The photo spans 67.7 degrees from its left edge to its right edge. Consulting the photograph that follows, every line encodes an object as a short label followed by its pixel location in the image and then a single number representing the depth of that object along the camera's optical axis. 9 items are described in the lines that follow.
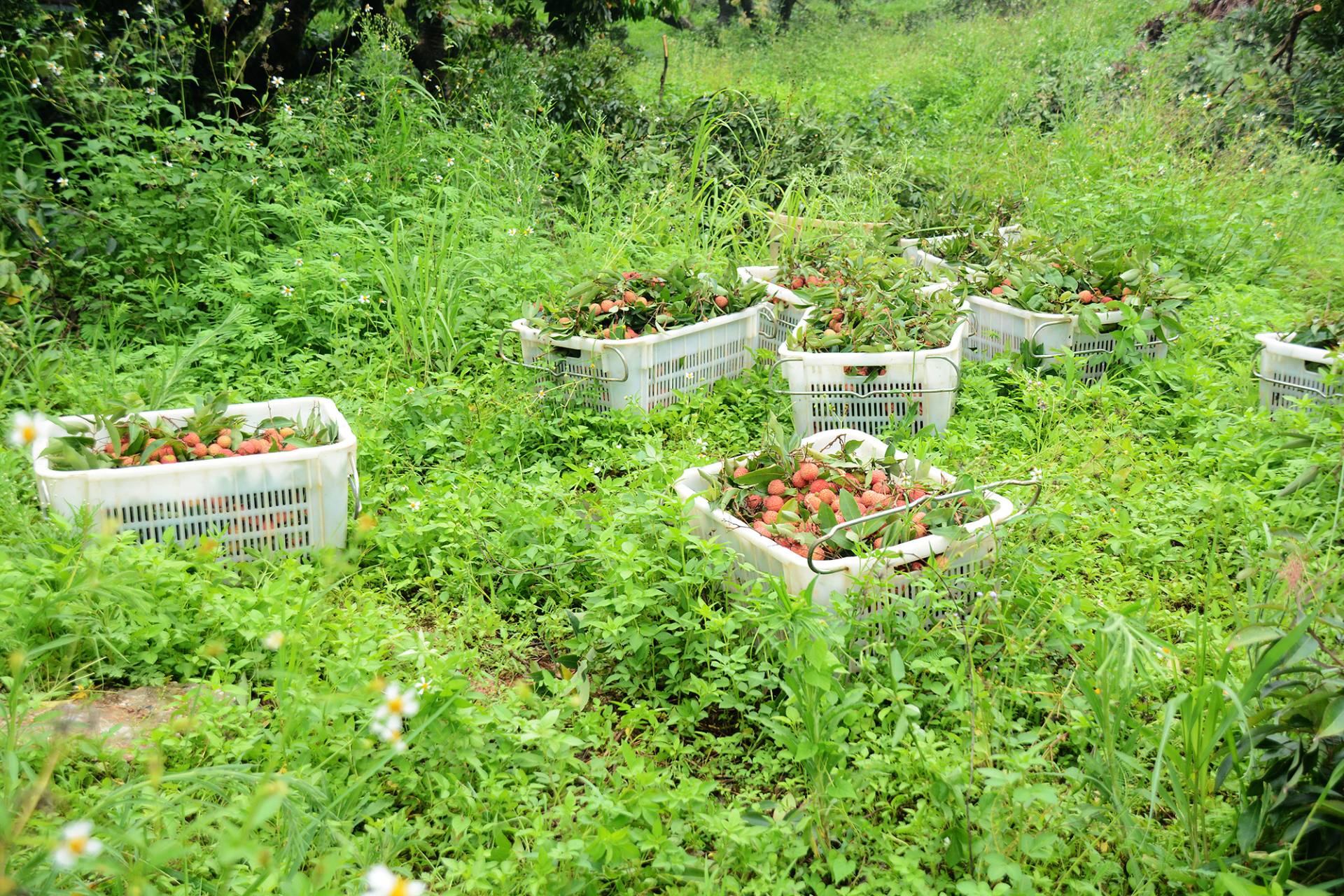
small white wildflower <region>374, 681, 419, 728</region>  1.55
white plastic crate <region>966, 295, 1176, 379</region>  4.04
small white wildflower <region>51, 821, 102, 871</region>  1.09
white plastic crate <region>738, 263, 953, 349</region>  4.25
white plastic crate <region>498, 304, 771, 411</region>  3.72
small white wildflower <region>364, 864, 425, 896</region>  1.12
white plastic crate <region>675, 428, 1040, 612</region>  2.33
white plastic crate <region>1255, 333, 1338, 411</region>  3.43
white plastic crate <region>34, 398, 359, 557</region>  2.63
